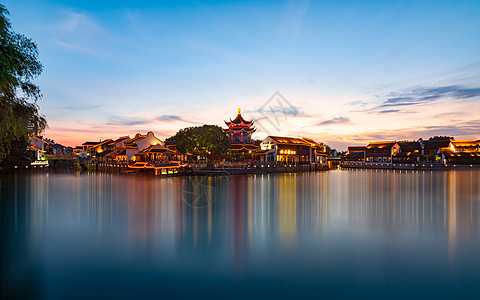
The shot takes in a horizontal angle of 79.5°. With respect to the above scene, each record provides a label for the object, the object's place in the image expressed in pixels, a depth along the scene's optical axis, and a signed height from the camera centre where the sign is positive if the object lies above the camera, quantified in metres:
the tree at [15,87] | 9.39 +2.36
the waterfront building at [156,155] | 43.75 -0.50
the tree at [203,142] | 44.06 +1.52
